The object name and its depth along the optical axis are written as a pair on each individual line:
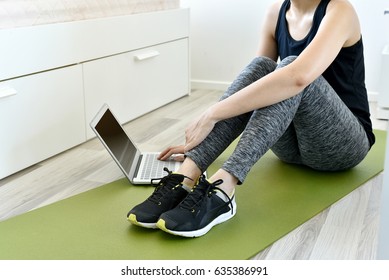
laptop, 1.58
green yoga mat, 1.21
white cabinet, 1.73
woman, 1.29
